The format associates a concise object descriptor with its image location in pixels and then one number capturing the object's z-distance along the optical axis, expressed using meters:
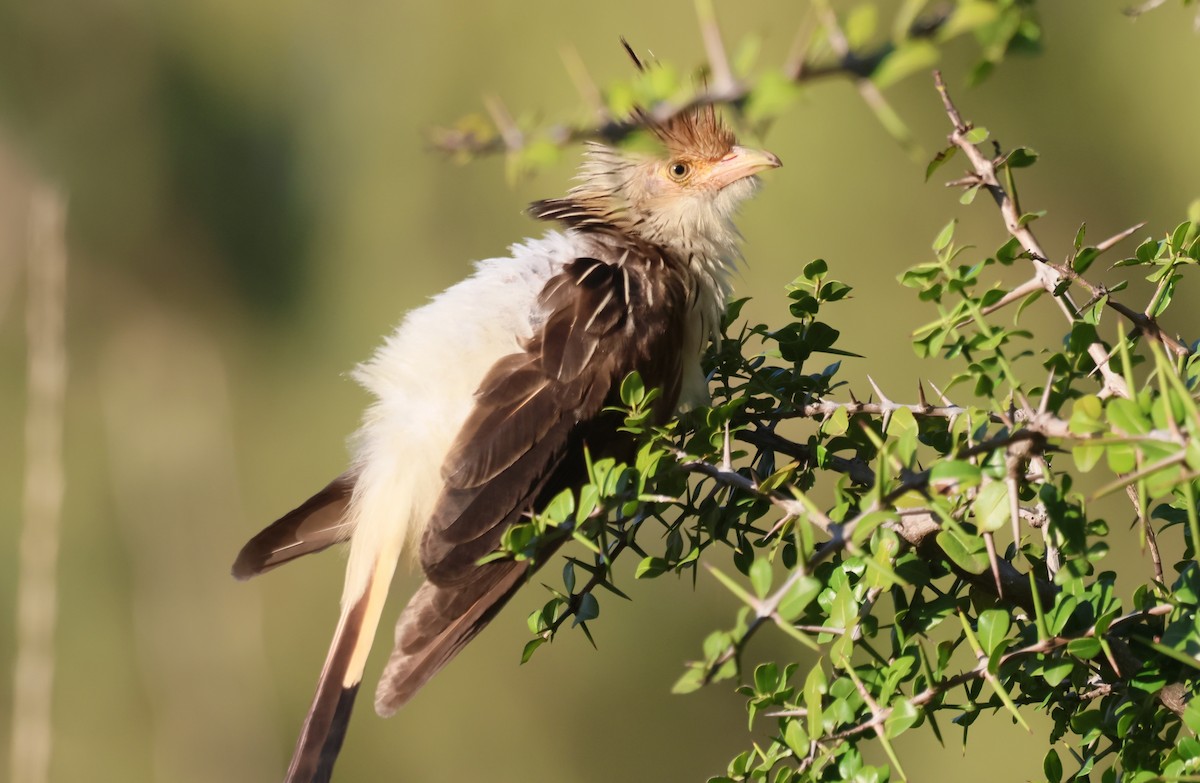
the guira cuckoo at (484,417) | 6.49
